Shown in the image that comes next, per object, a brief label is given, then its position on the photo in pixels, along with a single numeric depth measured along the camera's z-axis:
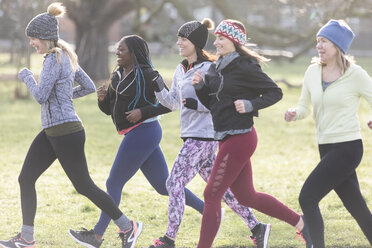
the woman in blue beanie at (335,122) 8.98
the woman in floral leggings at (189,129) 9.96
